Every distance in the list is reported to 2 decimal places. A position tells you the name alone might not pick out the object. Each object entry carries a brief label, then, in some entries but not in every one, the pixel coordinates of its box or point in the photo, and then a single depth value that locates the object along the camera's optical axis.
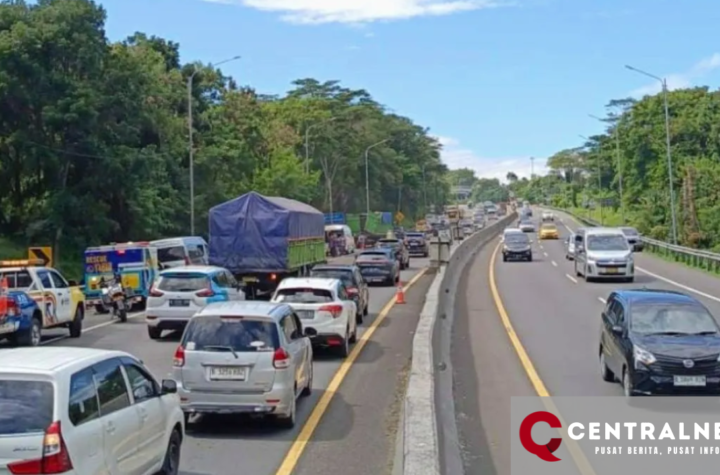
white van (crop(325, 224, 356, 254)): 64.77
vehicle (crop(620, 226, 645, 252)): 62.91
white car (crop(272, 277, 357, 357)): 19.30
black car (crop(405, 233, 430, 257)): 67.31
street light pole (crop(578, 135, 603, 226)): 127.93
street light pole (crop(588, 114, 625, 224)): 89.38
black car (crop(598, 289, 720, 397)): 13.61
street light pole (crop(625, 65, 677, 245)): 55.19
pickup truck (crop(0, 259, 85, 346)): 20.36
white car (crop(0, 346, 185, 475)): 7.21
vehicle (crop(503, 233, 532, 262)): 55.56
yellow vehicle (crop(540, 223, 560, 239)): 84.38
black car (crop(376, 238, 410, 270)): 52.80
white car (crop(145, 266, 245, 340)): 22.70
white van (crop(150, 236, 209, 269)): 33.69
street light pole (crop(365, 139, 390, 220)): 96.36
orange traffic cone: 32.75
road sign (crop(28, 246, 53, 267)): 31.66
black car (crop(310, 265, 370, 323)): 25.58
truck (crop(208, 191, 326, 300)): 32.47
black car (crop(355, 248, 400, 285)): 40.62
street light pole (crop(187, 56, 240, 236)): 47.34
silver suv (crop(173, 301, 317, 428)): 12.27
